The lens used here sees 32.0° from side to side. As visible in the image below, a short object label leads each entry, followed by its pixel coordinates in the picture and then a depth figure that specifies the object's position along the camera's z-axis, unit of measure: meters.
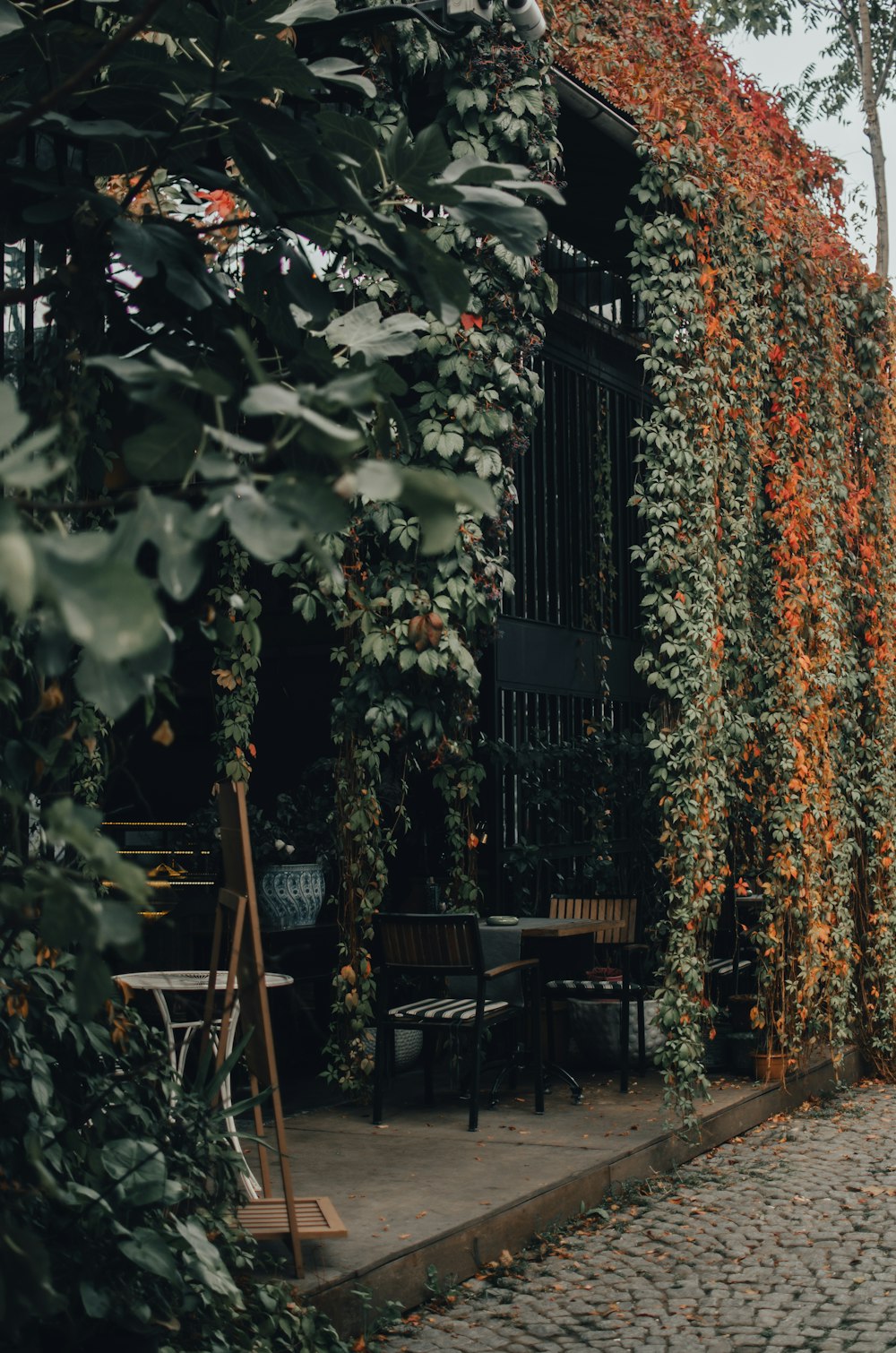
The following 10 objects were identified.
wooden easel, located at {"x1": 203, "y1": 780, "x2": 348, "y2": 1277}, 4.11
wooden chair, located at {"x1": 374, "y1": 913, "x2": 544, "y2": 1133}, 6.61
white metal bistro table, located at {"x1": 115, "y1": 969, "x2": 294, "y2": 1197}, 4.91
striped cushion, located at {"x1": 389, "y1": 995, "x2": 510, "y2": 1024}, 6.63
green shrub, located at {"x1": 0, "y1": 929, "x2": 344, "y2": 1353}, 2.91
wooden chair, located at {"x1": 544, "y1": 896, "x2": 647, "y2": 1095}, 7.62
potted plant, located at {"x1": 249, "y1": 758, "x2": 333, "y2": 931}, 7.67
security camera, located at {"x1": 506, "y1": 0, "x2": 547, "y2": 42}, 6.31
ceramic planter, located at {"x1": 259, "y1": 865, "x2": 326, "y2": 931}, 7.66
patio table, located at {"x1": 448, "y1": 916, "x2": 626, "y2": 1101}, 7.30
